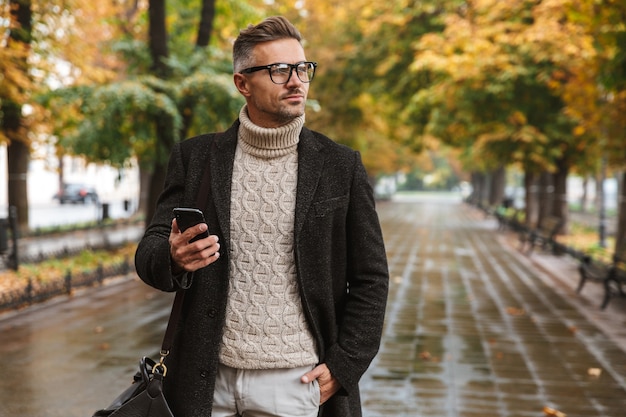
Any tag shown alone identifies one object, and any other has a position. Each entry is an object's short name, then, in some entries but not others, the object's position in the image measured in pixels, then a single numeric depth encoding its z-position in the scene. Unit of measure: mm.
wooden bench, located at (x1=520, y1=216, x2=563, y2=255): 17781
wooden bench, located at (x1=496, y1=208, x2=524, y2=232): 23711
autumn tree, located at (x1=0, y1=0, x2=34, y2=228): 12633
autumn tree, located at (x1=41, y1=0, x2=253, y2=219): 12344
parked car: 48281
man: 2191
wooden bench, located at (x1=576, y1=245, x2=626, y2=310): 10289
